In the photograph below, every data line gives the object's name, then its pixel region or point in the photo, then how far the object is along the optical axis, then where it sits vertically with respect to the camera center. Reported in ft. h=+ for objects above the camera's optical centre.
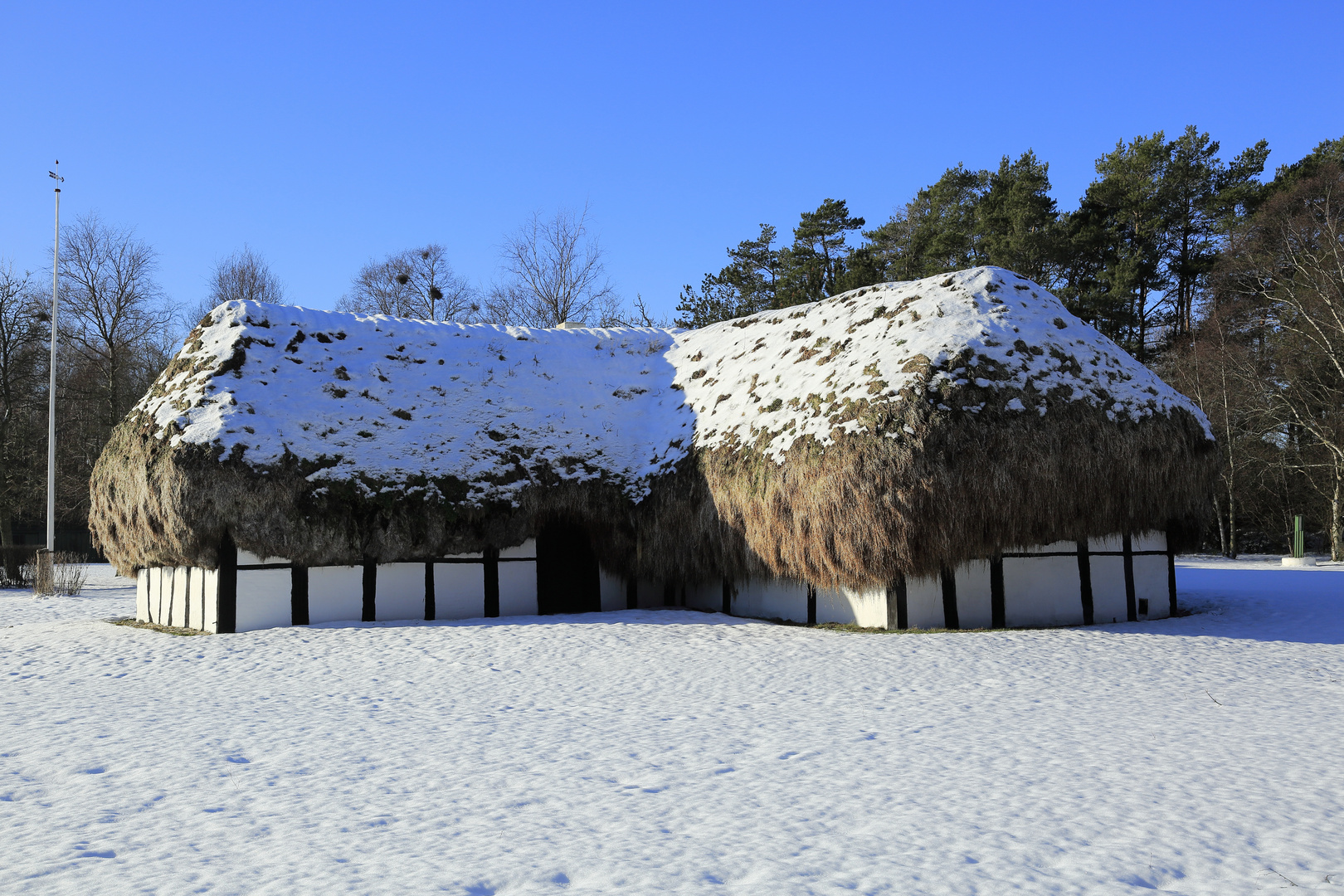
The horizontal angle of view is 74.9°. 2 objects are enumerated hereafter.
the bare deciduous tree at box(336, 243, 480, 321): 108.47 +28.02
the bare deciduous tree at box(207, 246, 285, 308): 106.22 +28.62
